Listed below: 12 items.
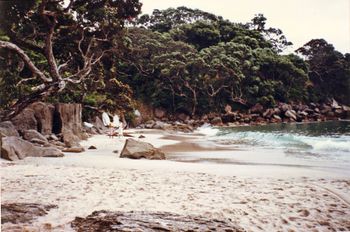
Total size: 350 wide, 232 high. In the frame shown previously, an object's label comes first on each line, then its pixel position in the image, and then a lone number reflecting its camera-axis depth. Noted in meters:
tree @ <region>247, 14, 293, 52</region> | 43.48
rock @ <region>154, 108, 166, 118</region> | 33.53
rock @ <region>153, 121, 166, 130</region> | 25.26
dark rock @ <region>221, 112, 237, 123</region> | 32.97
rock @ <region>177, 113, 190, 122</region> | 33.89
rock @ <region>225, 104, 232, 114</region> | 34.84
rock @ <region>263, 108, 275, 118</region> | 34.64
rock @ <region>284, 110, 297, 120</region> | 34.60
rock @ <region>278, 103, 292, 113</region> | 35.53
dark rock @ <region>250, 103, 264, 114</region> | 35.47
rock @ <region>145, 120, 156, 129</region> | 26.41
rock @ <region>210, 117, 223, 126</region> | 31.19
